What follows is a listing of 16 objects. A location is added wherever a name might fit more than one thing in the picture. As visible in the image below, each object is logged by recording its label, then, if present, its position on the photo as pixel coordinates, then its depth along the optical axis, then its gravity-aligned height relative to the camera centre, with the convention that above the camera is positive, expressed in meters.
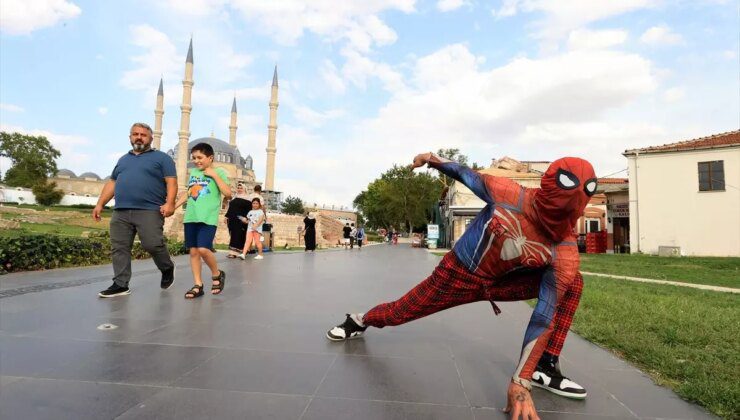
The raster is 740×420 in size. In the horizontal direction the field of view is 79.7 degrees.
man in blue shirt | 4.67 +0.33
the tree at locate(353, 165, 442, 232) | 54.28 +5.12
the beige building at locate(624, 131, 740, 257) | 21.03 +2.33
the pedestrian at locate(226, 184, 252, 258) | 10.45 +0.34
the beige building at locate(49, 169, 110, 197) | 80.66 +8.62
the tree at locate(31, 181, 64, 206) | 58.06 +4.85
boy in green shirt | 4.79 +0.28
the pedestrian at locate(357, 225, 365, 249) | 28.04 +0.12
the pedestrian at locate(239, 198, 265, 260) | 10.81 +0.31
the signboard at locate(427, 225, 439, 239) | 30.06 +0.45
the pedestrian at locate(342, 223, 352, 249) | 24.34 +0.20
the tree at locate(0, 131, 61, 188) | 61.59 +10.18
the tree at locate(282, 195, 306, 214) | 89.50 +6.04
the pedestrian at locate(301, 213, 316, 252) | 16.80 +0.07
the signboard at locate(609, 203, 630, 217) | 24.89 +1.85
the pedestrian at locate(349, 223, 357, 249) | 23.72 -0.13
